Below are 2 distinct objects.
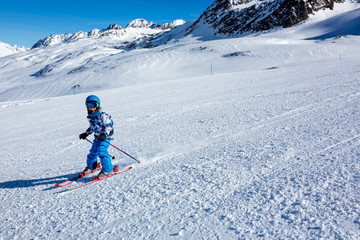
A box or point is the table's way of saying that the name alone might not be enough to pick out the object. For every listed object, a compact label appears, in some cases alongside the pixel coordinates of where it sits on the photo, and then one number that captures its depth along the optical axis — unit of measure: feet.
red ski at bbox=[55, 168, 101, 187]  13.03
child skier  13.23
